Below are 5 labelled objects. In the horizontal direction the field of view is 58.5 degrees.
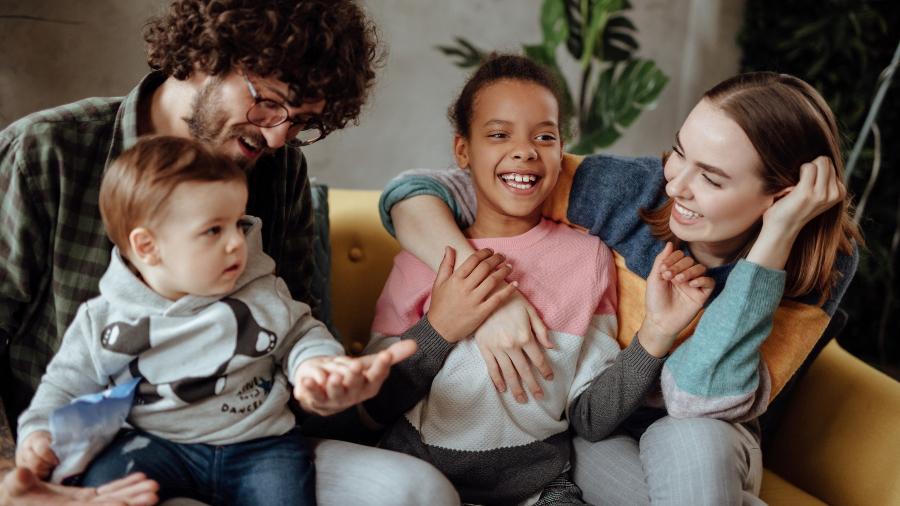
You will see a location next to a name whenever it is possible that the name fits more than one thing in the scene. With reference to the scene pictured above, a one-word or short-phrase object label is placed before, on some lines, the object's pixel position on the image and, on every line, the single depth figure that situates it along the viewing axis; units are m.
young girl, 1.42
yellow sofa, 1.65
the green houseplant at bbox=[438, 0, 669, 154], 2.70
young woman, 1.34
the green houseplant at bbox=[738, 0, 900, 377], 2.92
